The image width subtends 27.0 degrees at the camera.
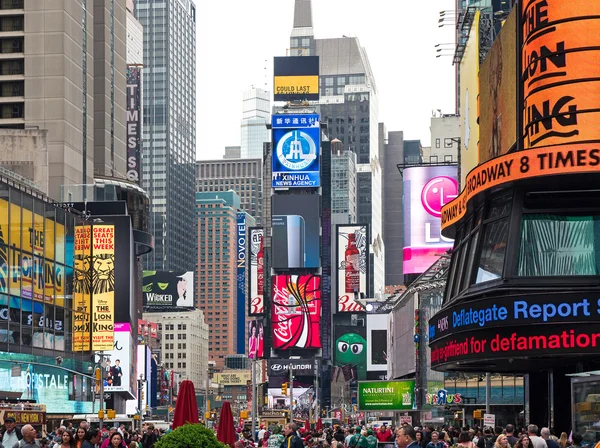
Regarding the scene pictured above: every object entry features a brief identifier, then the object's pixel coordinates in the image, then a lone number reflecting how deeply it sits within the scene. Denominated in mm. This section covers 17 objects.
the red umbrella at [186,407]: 22438
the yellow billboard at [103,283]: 98375
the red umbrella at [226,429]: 25891
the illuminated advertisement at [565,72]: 31703
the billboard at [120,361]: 117688
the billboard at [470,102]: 49188
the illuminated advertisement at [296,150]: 188500
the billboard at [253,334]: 194062
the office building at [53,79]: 117625
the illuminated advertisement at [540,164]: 28938
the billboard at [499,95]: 38031
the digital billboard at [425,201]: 96125
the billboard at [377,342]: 142125
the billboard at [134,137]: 181250
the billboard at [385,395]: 78125
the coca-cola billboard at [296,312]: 190750
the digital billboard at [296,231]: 196625
